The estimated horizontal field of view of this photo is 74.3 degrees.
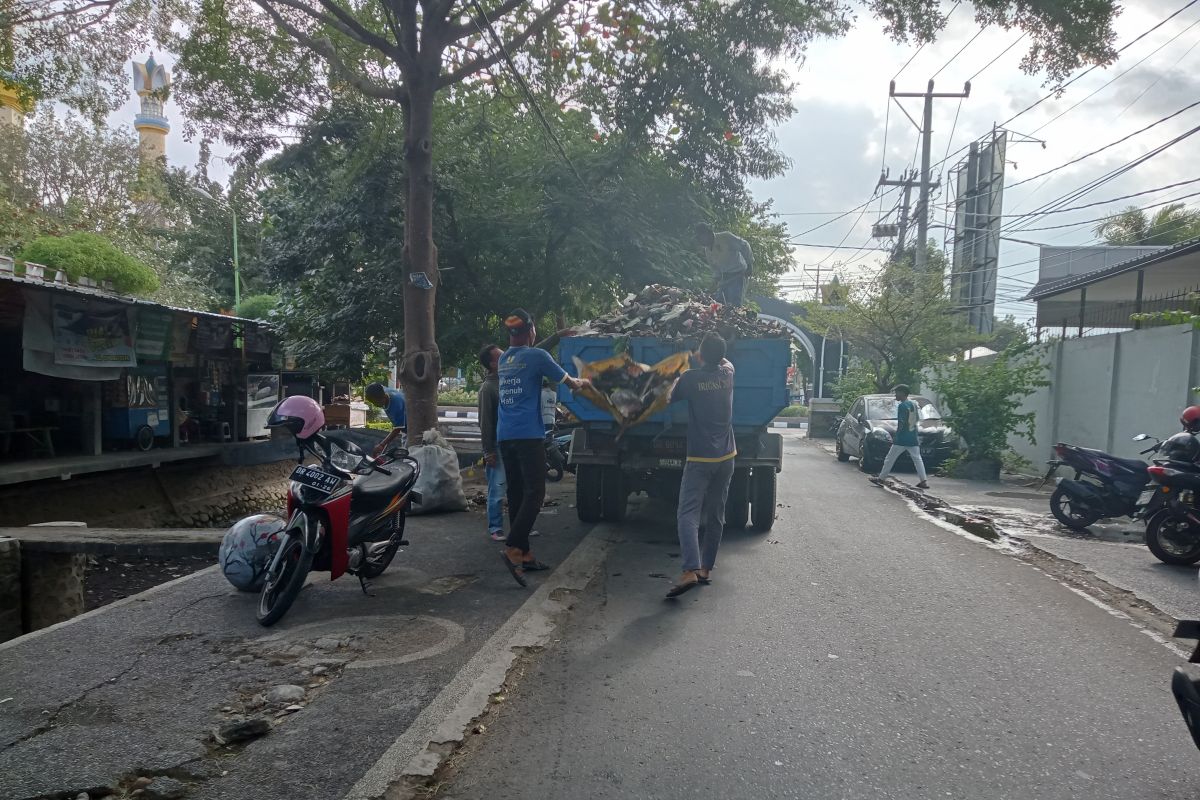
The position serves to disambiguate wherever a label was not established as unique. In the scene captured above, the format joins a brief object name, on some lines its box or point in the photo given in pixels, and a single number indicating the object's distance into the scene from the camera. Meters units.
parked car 15.52
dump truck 7.90
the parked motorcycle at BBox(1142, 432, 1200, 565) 7.30
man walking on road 12.76
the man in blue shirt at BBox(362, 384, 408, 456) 6.20
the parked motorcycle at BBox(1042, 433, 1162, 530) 8.88
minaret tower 54.16
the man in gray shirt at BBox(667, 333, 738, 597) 5.87
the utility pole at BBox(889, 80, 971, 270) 25.12
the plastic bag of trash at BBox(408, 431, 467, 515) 8.94
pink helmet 5.16
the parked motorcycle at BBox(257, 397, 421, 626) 4.93
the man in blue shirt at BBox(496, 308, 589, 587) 6.02
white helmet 5.49
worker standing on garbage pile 10.13
